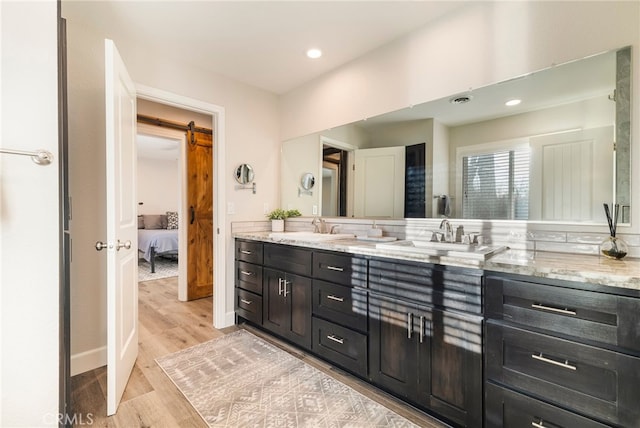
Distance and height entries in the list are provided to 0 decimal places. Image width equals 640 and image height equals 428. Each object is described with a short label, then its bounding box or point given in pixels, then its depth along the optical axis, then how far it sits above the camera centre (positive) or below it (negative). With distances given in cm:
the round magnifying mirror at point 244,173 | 290 +39
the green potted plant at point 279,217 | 308 -7
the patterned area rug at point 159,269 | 492 -114
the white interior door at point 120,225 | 156 -9
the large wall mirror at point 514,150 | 145 +40
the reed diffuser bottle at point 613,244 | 132 -15
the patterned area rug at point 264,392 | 154 -114
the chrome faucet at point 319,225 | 280 -14
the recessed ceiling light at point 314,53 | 239 +137
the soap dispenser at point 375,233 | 227 -18
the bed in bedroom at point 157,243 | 532 -63
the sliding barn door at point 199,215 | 368 -6
